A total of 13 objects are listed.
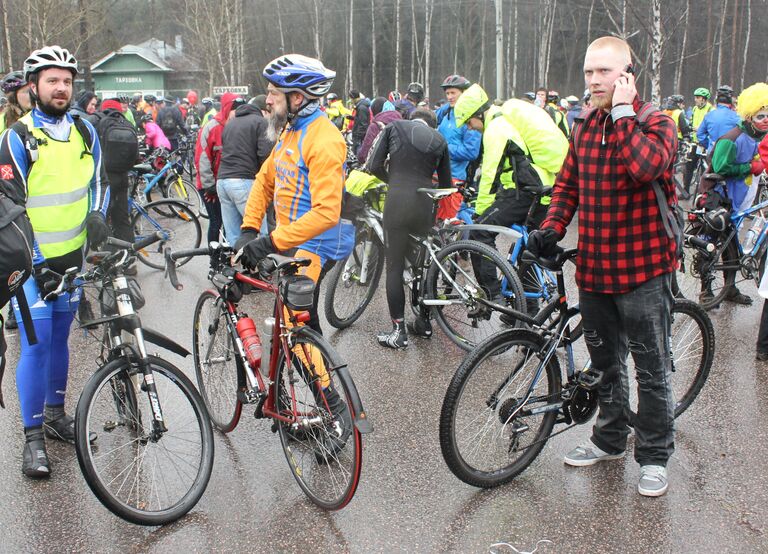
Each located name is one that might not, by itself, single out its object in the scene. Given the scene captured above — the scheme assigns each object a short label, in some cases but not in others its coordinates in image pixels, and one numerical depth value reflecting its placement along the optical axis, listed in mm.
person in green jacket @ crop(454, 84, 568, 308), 5590
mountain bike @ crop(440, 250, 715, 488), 3338
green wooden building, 60469
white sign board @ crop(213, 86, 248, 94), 19141
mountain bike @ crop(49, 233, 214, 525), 3193
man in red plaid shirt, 3055
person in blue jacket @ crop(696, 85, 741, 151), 9570
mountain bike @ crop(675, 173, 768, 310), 6430
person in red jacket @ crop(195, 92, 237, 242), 7672
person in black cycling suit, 5457
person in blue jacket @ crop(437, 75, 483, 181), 7672
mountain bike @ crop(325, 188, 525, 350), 5391
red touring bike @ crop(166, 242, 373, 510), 3248
